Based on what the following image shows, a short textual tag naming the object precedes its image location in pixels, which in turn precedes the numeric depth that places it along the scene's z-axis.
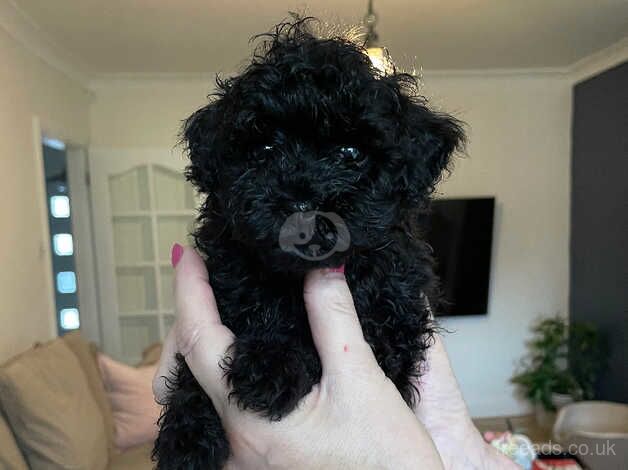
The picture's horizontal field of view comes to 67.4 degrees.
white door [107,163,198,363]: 4.18
